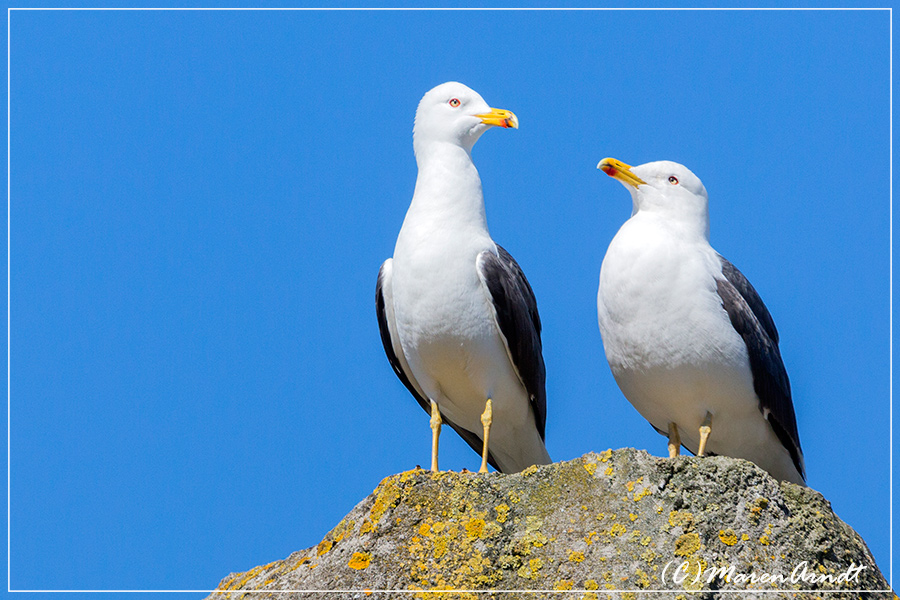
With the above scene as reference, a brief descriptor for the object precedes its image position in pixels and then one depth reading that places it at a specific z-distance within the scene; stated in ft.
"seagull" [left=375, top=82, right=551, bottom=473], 56.03
